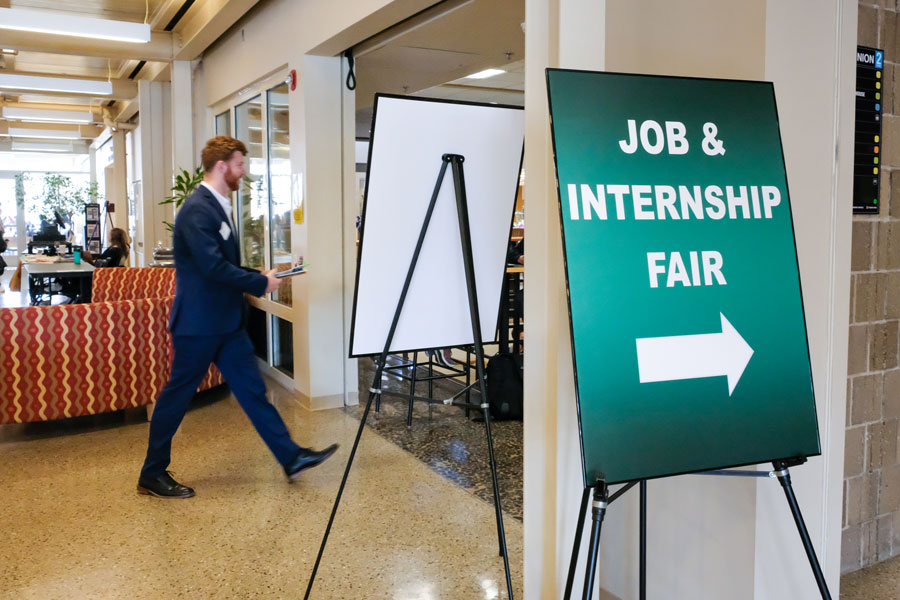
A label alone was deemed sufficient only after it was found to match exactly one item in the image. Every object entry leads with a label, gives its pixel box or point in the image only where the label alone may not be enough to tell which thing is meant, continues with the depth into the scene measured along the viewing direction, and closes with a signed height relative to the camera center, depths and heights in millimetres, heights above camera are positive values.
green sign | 1533 -70
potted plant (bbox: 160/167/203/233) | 6898 +580
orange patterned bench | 4246 -671
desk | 7719 -311
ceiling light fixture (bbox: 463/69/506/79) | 8173 +1925
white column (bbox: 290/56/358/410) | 4941 +56
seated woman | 8984 -84
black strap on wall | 4945 +1146
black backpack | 4578 -909
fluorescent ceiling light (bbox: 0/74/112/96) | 8547 +1878
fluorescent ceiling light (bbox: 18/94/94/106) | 12273 +2461
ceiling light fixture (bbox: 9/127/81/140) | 14019 +2298
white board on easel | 2494 +122
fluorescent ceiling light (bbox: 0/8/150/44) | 5715 +1762
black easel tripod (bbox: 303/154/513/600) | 2301 -144
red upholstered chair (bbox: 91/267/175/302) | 6146 -319
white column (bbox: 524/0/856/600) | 1941 -97
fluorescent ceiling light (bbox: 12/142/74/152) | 17484 +2314
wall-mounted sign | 2352 +363
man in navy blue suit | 3252 -349
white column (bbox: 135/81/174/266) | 9258 +1021
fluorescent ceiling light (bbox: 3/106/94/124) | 11244 +1984
